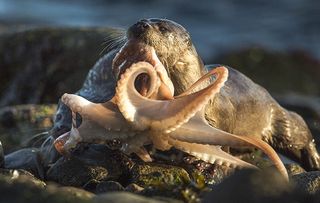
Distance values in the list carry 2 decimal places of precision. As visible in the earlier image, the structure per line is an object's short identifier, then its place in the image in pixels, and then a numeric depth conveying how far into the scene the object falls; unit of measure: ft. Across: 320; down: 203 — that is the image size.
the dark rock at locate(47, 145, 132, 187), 36.99
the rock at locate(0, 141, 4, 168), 38.81
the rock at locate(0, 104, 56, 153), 47.26
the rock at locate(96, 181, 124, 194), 32.94
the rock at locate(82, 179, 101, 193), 35.48
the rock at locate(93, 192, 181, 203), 25.96
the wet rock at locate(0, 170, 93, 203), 25.71
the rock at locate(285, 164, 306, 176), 41.70
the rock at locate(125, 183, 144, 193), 32.04
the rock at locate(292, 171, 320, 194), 35.24
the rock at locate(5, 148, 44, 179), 39.75
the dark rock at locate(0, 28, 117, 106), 65.16
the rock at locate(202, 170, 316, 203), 25.90
